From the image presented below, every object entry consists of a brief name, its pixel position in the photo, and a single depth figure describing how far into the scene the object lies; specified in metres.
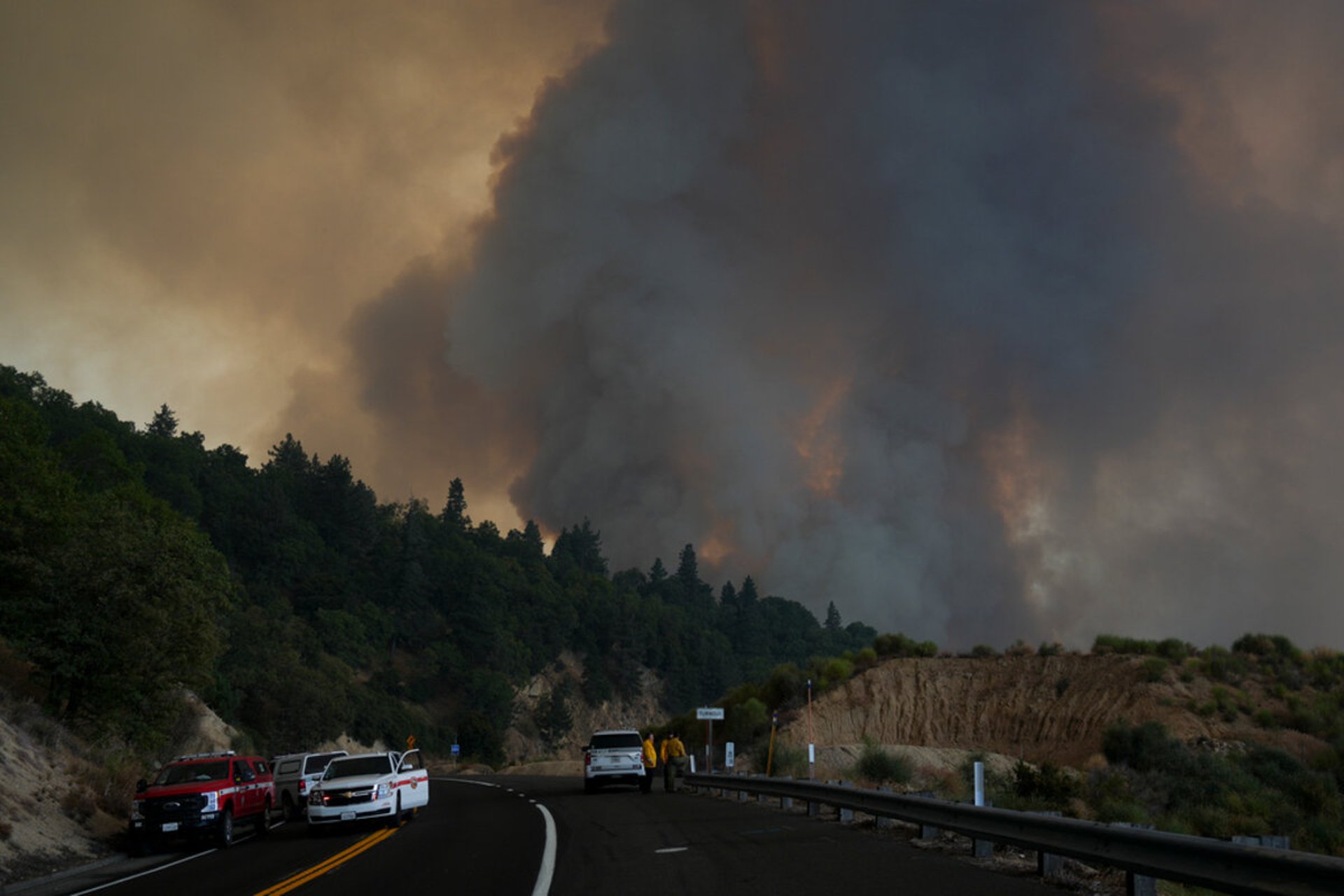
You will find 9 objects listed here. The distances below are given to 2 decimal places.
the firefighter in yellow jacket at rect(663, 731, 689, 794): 31.97
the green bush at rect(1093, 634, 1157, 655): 60.72
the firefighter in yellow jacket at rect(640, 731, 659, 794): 31.27
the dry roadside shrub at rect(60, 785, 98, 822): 22.09
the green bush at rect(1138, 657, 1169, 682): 55.03
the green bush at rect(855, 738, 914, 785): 33.19
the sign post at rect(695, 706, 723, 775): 34.78
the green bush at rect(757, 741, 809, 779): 35.44
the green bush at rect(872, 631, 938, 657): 70.44
